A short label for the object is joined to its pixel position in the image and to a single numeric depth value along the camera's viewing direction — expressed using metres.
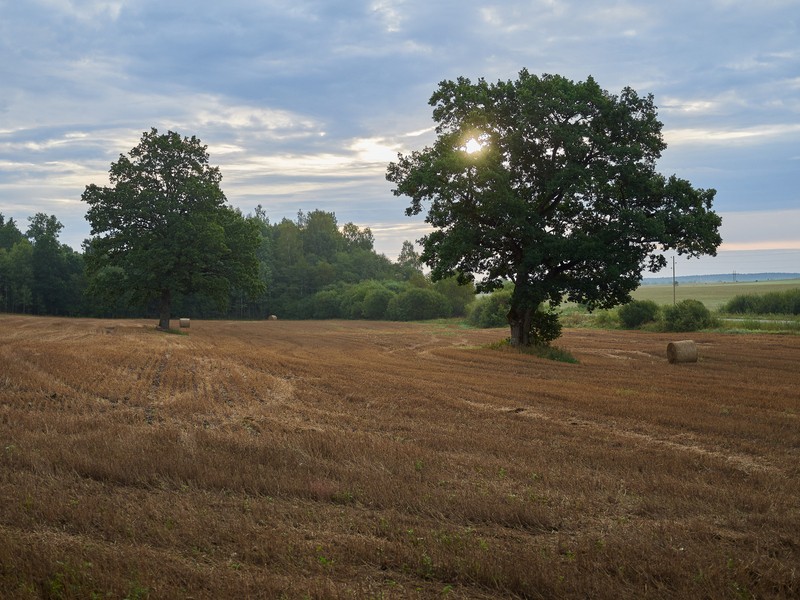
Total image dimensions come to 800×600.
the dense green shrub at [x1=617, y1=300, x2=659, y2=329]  60.47
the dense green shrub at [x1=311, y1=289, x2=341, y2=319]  100.75
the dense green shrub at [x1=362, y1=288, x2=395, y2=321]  92.69
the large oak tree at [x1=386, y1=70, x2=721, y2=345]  27.70
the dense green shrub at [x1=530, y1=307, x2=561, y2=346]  32.34
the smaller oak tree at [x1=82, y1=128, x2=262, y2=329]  47.88
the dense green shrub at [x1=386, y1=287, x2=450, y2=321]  88.44
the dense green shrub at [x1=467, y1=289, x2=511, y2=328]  70.56
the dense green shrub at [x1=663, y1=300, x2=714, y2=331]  54.56
